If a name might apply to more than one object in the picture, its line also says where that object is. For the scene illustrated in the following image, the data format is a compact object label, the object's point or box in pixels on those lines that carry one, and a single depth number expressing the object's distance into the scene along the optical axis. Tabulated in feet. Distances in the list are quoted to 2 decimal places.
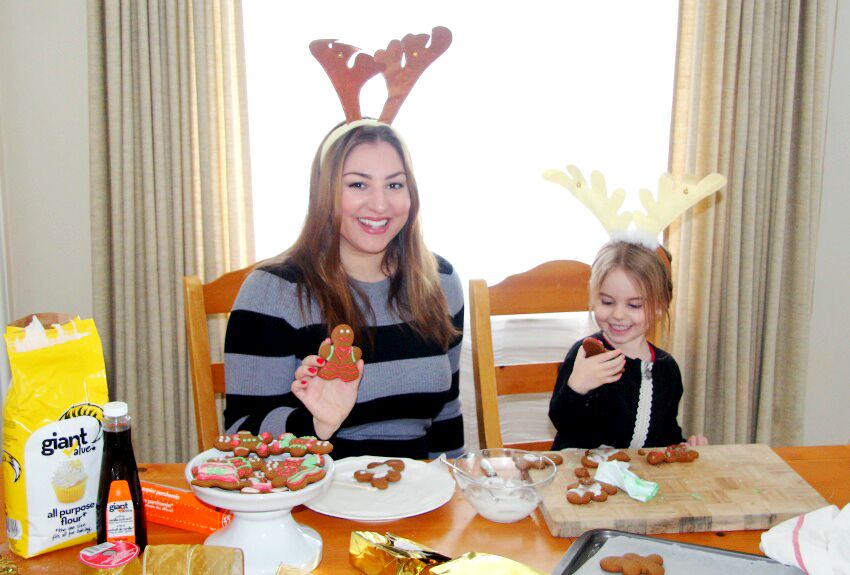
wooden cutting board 3.59
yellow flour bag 3.14
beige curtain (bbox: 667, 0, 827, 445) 8.40
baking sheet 3.22
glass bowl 3.64
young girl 5.07
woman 5.03
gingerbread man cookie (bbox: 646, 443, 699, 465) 4.21
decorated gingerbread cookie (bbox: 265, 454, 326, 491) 3.12
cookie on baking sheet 3.10
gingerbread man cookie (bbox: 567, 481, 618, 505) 3.71
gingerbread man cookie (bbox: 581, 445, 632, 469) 4.14
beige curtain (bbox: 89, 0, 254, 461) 7.75
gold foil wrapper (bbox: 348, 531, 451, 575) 2.99
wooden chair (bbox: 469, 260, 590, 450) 5.31
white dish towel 3.04
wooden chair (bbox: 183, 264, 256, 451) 5.03
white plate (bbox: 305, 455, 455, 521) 3.66
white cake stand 3.03
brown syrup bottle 3.14
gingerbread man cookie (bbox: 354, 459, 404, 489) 3.93
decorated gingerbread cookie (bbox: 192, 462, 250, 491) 3.07
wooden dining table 3.30
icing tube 3.77
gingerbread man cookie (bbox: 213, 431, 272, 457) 3.45
